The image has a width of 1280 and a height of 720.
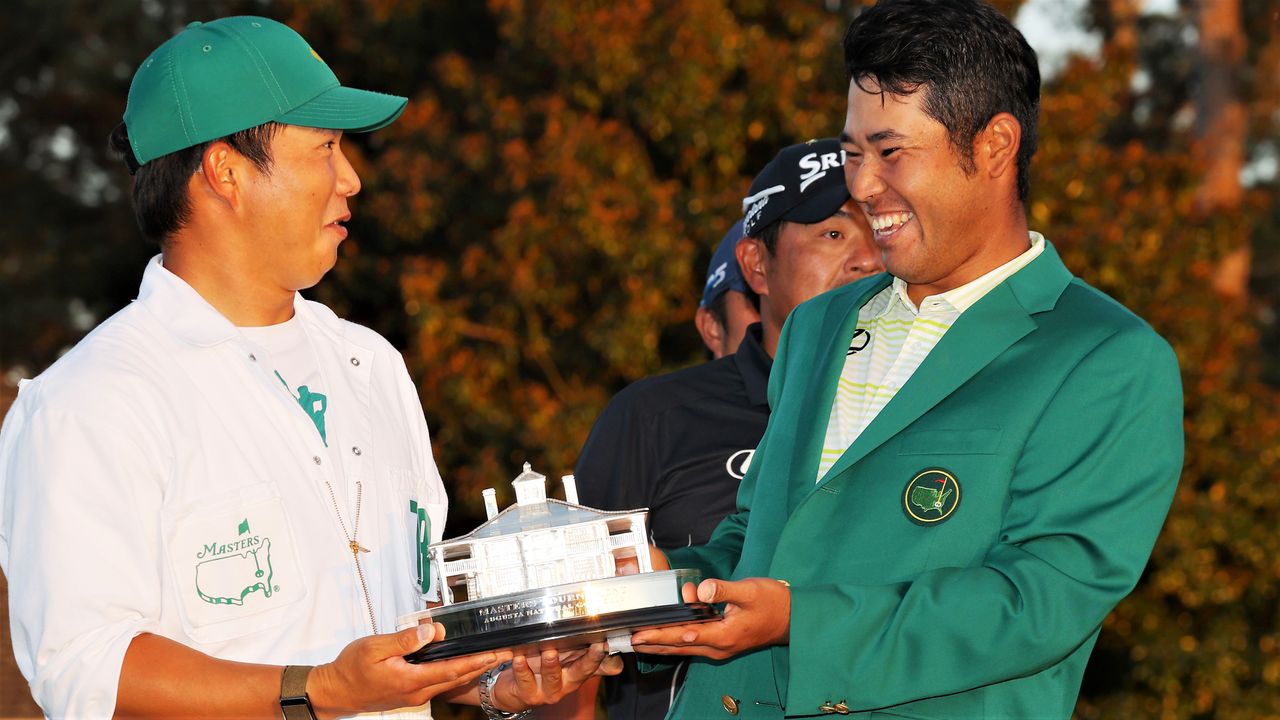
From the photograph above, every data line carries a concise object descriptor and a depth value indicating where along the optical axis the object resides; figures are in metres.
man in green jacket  6.18
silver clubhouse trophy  6.17
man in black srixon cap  9.81
